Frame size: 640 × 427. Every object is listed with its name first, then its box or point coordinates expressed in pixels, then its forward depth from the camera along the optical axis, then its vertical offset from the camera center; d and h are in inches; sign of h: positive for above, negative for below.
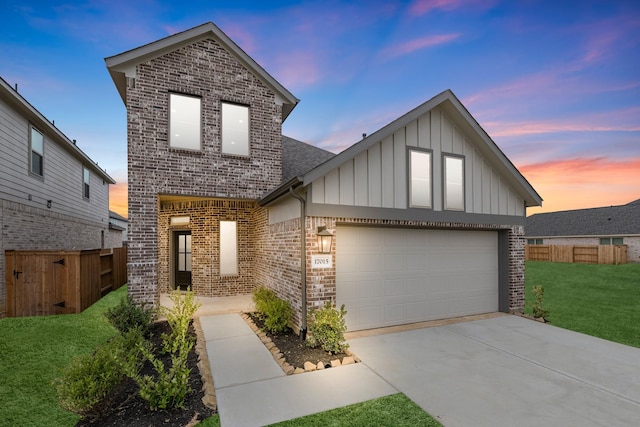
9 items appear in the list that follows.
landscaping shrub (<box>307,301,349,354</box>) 226.3 -83.3
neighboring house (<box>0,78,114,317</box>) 355.3 +65.8
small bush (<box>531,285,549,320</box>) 330.6 -94.1
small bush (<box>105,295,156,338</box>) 259.1 -81.4
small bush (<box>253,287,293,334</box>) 272.5 -82.5
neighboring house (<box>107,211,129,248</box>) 876.6 -25.0
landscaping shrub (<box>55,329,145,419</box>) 138.4 -75.3
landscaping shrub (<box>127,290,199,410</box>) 150.4 -83.4
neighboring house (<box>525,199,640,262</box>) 1019.3 -19.1
